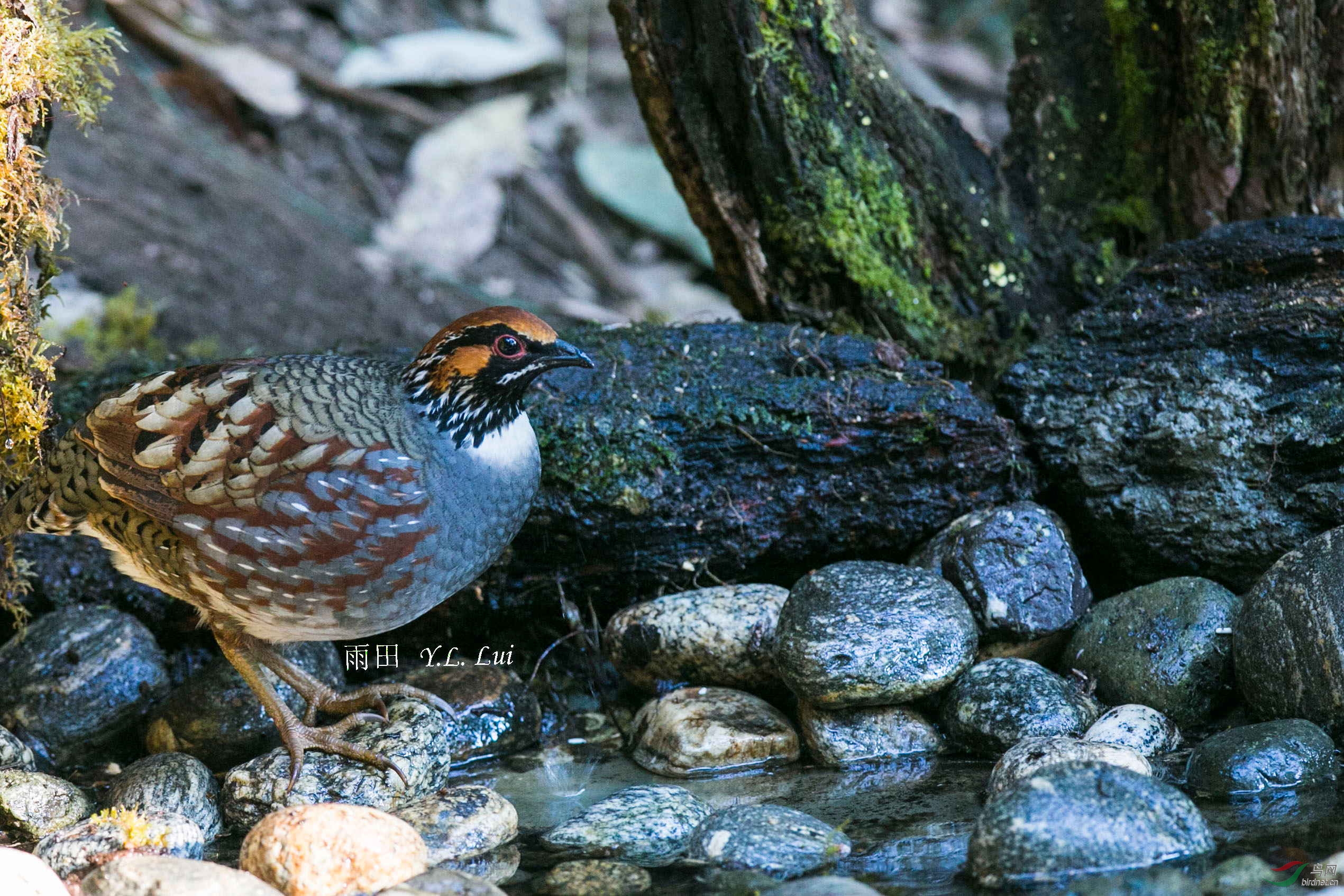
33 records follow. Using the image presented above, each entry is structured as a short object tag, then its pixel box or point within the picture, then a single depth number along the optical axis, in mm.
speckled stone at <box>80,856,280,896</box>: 6594
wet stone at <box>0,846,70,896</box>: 6590
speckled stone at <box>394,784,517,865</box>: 7809
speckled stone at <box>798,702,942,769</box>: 8945
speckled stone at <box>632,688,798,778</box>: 9000
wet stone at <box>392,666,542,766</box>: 9562
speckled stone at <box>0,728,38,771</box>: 8672
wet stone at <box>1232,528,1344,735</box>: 8000
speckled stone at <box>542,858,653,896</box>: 7121
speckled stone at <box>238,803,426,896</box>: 7082
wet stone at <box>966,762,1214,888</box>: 6715
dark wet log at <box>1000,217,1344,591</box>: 9477
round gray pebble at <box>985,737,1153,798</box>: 7695
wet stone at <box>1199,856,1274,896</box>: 6445
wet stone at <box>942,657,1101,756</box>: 8578
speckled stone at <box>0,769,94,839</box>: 8062
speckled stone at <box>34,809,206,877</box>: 7301
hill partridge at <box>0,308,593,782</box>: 7945
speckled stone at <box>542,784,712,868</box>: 7648
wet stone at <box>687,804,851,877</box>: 7273
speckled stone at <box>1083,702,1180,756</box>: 8352
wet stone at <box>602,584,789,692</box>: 9602
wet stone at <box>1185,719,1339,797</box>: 7672
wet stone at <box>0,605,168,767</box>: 9367
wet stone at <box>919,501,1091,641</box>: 9492
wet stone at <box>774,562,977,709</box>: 8750
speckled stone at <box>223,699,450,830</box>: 8367
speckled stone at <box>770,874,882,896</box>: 6480
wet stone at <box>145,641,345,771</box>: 9258
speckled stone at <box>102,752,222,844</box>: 8242
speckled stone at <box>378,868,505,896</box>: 6781
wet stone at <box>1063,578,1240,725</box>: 8852
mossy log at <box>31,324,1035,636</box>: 9992
